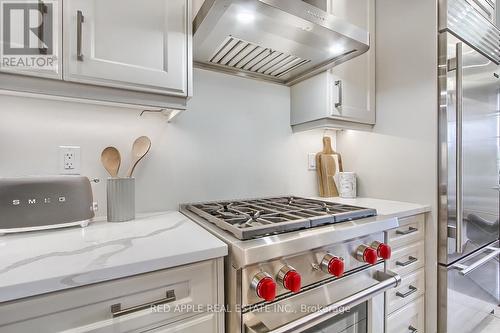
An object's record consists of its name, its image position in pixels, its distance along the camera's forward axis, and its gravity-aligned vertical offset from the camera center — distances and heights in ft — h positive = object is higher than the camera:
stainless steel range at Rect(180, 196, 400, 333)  2.25 -1.04
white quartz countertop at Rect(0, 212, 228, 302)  1.62 -0.73
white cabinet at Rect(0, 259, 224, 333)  1.63 -1.06
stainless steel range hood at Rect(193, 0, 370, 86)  2.91 +1.81
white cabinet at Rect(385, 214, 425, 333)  3.74 -1.85
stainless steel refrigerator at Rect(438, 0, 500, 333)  4.17 -0.04
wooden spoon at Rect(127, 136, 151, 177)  3.59 +0.25
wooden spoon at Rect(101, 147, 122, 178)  3.44 +0.09
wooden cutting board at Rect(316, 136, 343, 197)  5.60 -0.10
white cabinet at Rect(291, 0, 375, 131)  4.54 +1.46
